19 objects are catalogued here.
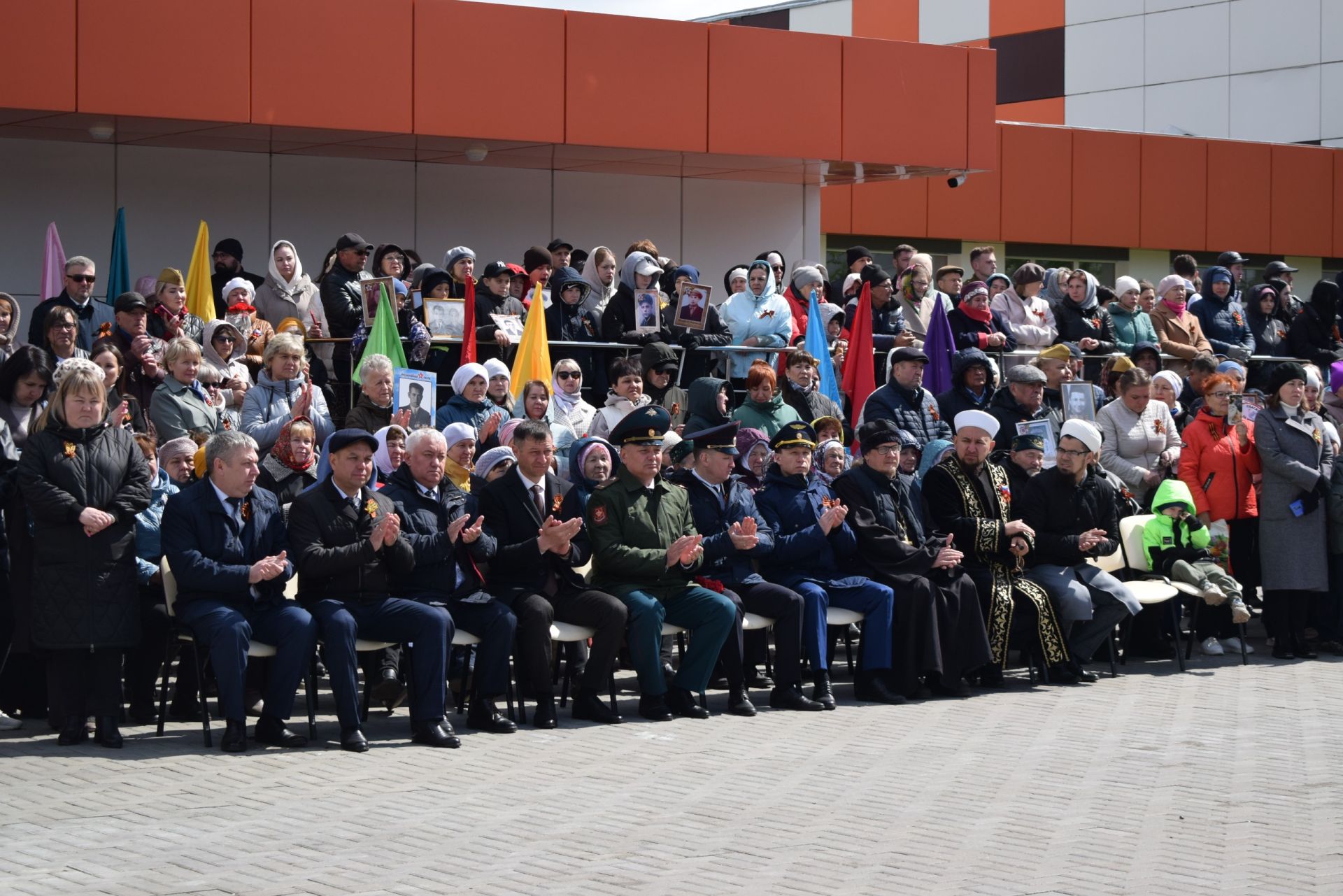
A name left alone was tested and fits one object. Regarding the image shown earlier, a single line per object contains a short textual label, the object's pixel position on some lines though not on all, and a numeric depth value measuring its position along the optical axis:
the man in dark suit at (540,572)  10.02
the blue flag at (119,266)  14.72
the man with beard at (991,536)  11.65
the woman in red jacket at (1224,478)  13.36
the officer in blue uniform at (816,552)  11.01
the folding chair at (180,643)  9.30
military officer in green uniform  10.32
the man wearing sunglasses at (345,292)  13.71
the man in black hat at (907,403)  12.87
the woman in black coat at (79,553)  9.14
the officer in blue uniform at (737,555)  10.61
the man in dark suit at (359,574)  9.37
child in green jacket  12.62
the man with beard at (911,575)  11.16
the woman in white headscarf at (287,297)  13.98
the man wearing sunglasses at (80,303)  12.26
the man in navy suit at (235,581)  9.08
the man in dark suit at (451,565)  9.78
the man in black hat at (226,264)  14.58
